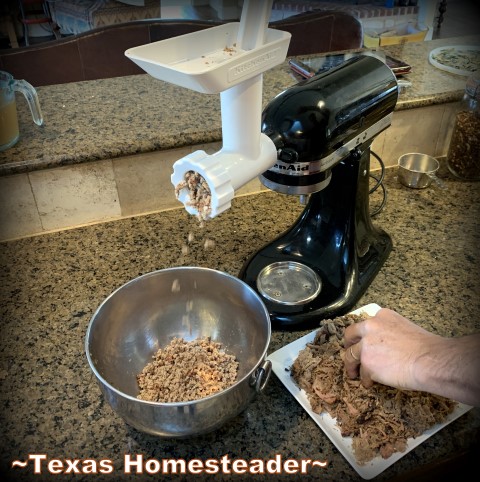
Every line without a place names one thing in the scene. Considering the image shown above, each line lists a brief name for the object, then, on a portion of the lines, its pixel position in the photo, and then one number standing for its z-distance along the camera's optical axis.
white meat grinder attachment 0.52
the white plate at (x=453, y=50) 1.32
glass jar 1.14
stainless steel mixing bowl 0.62
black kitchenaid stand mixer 0.68
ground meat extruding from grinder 0.58
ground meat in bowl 0.73
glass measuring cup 0.97
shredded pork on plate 0.65
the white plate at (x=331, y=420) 0.63
